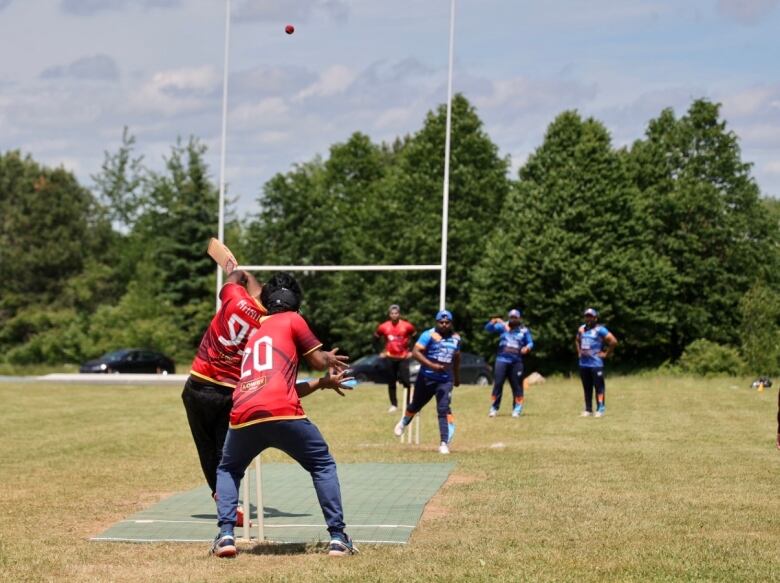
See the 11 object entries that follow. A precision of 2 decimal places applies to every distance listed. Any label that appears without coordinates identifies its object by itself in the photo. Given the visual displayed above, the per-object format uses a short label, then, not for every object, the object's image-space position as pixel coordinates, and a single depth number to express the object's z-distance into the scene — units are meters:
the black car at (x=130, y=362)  54.56
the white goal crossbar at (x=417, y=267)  18.14
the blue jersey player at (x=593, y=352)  23.56
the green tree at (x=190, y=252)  72.12
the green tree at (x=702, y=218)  57.50
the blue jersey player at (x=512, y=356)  23.81
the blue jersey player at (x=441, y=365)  16.62
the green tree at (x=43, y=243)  81.88
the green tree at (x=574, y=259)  54.16
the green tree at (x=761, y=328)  47.00
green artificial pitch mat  9.79
